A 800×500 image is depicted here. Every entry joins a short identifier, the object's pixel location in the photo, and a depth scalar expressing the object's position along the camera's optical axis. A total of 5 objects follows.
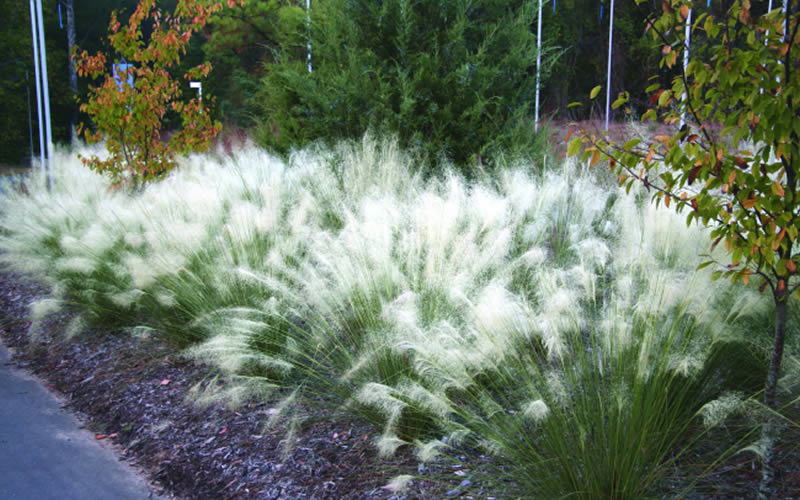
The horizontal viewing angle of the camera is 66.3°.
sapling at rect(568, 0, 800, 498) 1.74
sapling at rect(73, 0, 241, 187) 5.90
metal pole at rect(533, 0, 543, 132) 5.46
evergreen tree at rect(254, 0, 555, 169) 5.21
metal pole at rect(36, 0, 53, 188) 8.40
